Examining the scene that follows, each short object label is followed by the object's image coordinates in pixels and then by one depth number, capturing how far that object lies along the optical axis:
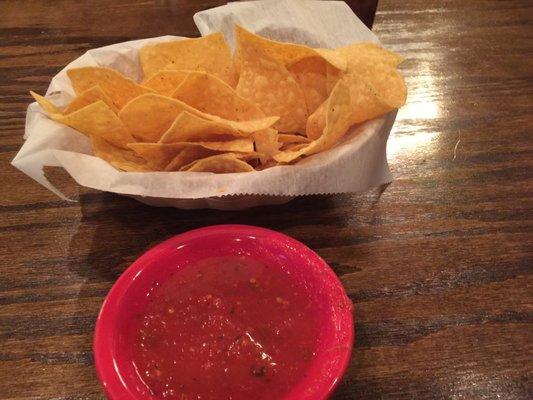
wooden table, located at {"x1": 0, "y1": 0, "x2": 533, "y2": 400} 0.24
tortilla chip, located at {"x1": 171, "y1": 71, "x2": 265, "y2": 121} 0.29
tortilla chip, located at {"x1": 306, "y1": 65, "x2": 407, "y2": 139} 0.28
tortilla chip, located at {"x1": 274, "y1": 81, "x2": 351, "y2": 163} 0.26
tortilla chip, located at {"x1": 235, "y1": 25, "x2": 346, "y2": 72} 0.30
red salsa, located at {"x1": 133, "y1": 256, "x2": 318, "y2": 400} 0.20
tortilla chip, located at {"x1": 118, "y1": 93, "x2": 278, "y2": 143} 0.27
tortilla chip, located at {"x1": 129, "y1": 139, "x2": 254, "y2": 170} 0.28
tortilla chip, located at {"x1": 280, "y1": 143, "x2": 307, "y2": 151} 0.30
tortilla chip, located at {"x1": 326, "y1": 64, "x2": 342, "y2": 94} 0.31
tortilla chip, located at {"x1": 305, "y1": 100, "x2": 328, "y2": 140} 0.30
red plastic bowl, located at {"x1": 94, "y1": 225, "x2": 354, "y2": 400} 0.20
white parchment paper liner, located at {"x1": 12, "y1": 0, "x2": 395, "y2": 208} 0.26
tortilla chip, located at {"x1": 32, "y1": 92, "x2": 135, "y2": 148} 0.27
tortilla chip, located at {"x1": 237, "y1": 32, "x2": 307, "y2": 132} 0.31
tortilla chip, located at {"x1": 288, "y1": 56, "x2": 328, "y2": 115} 0.33
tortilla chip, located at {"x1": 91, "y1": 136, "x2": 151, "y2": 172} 0.28
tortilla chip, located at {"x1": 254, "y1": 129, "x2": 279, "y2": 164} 0.29
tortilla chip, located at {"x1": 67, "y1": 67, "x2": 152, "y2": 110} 0.30
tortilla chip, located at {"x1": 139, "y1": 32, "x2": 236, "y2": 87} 0.33
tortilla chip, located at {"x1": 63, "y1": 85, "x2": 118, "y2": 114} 0.29
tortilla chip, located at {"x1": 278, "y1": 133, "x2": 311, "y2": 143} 0.31
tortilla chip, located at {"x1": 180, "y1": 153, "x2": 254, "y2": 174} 0.27
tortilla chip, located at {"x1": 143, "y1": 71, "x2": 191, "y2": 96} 0.31
